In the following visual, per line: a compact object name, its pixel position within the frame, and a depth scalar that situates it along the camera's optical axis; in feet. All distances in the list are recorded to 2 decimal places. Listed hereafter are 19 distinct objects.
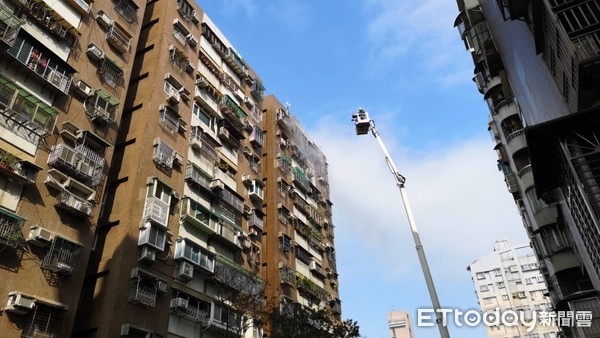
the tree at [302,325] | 79.51
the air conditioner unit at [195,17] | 113.60
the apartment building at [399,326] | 347.44
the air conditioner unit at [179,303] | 75.82
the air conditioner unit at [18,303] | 53.31
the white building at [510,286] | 226.99
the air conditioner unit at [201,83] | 104.99
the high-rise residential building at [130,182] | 60.08
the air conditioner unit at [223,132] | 107.55
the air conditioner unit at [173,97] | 92.63
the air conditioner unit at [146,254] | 72.69
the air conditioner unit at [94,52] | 77.87
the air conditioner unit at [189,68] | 102.91
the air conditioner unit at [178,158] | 87.70
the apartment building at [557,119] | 38.29
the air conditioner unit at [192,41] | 107.14
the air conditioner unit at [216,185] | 95.96
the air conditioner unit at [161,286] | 73.72
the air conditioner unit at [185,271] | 78.93
